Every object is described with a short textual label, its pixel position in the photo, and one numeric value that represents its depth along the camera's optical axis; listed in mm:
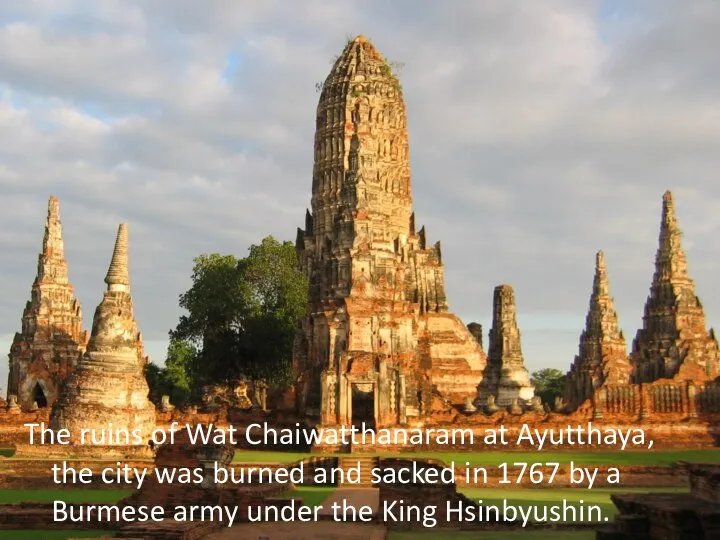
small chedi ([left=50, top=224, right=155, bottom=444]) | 28203
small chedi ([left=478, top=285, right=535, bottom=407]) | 44700
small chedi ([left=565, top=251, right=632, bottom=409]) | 52625
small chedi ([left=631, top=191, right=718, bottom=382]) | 48625
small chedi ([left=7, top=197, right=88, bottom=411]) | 47281
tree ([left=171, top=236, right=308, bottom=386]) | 50031
